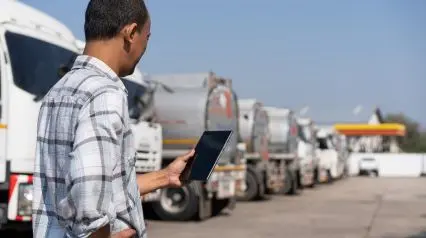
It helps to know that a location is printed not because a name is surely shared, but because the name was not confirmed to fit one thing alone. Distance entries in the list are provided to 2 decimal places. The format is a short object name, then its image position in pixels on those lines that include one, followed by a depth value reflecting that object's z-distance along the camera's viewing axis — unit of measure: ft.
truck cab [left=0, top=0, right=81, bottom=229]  25.54
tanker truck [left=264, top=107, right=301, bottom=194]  79.15
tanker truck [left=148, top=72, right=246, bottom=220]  46.11
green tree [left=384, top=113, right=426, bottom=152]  349.82
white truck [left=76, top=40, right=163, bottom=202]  39.17
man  6.68
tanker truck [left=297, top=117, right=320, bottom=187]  92.38
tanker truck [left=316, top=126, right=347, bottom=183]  113.32
